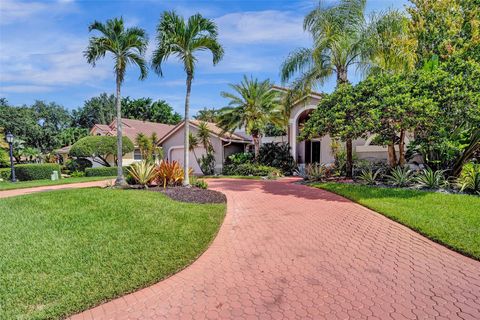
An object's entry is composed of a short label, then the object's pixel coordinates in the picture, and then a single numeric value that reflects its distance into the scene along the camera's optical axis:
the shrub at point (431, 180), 11.00
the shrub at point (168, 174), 13.45
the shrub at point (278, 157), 22.34
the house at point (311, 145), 20.50
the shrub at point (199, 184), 13.63
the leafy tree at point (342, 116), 11.62
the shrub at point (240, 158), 23.83
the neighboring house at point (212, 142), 25.50
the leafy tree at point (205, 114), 49.92
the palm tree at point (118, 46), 13.95
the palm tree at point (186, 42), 12.28
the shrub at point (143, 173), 13.21
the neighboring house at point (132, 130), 31.56
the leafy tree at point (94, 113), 62.58
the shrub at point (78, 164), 29.02
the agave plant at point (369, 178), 12.70
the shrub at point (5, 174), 26.05
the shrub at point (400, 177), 11.70
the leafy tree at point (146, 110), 54.09
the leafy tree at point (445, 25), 12.25
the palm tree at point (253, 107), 21.69
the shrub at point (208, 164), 25.20
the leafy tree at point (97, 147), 27.39
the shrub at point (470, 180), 10.02
